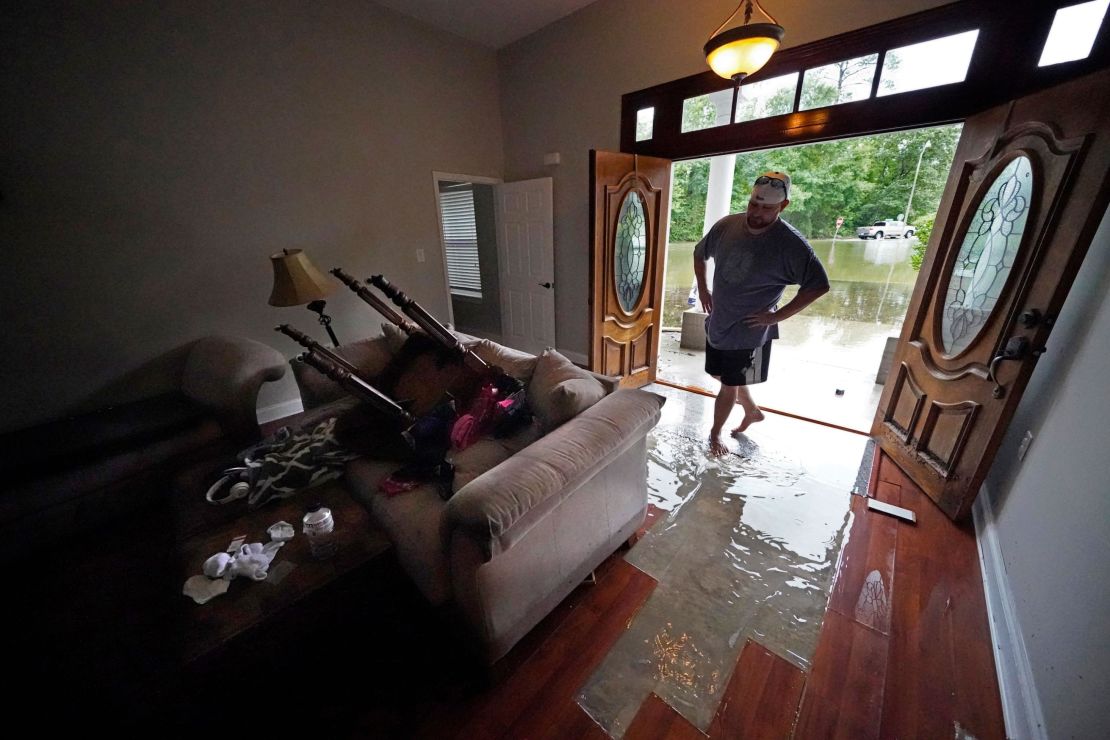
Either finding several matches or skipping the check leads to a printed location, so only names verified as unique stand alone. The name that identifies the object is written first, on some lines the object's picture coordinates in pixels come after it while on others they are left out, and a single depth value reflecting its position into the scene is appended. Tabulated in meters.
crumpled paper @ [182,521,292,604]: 1.01
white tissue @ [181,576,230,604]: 1.00
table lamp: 2.26
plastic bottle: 1.14
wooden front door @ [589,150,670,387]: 2.70
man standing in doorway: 1.88
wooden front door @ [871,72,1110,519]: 1.35
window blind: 4.68
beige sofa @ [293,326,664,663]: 1.03
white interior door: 3.70
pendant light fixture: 1.57
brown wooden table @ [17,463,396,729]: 0.84
